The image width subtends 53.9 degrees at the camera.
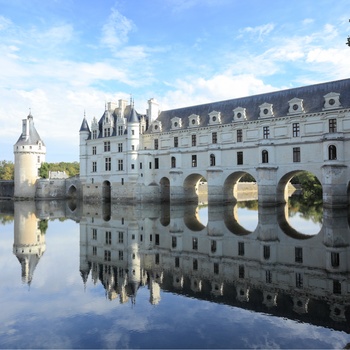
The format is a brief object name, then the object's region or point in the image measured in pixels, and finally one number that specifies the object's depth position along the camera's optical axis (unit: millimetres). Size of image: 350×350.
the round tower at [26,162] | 50438
